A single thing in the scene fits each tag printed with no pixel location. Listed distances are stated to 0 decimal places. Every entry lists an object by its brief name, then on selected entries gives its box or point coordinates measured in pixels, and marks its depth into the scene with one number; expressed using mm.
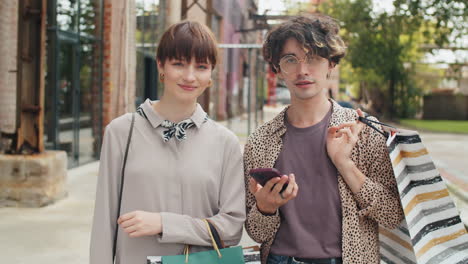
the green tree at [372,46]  22045
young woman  2029
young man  2066
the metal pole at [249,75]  13802
